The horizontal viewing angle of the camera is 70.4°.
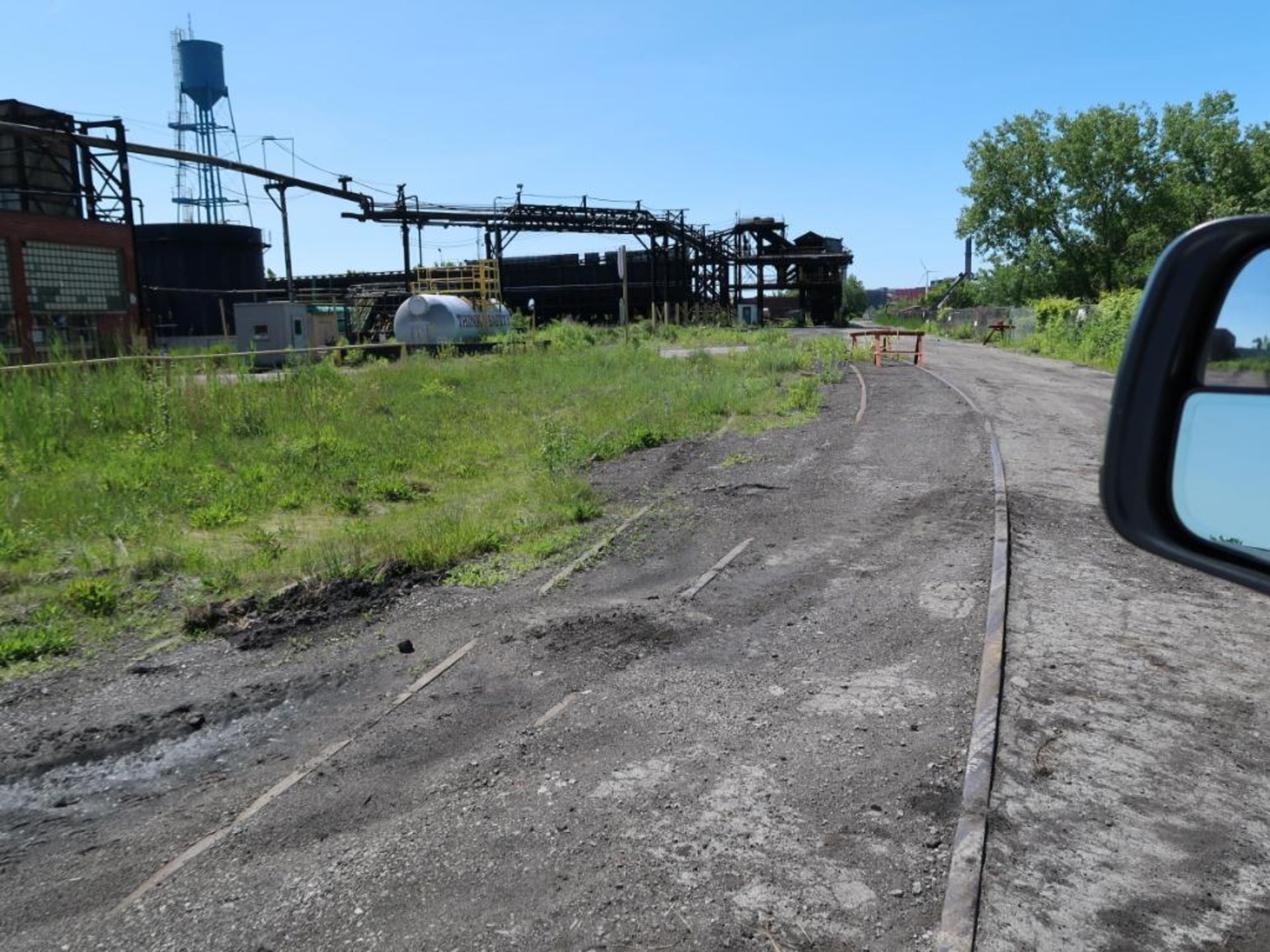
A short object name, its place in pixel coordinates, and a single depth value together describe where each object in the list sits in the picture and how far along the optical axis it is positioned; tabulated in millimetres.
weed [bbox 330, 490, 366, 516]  9688
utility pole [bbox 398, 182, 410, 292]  43500
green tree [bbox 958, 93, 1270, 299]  46000
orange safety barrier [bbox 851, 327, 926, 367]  26953
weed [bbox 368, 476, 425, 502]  10273
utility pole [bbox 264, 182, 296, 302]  33212
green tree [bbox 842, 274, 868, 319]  103331
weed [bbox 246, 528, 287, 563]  7699
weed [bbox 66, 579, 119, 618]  6423
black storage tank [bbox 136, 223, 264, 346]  41375
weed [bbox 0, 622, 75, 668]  5617
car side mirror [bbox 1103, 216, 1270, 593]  1470
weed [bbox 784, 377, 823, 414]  16422
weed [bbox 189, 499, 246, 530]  8844
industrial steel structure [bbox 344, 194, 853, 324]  48875
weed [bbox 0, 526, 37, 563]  7449
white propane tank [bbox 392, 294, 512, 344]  33375
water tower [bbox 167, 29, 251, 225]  68688
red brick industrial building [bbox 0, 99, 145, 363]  28000
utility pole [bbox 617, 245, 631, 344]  39219
